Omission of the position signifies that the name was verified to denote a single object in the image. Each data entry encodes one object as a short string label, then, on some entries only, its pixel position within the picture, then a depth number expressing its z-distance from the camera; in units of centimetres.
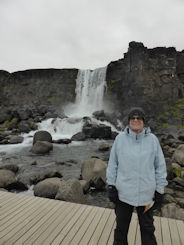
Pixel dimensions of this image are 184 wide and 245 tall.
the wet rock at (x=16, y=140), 1919
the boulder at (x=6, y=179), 764
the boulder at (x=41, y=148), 1497
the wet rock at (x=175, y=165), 980
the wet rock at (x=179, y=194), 698
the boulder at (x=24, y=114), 2917
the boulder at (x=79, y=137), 2103
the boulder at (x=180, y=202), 613
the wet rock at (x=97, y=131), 2256
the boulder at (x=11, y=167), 1034
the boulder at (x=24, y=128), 2405
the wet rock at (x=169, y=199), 635
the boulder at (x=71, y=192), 542
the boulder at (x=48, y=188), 646
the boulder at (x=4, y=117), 3012
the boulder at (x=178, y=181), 802
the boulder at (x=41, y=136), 1800
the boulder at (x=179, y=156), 1050
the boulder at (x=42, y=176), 859
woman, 253
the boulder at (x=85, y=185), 724
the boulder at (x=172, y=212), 476
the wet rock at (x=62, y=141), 1914
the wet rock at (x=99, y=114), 3123
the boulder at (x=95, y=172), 774
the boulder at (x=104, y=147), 1639
